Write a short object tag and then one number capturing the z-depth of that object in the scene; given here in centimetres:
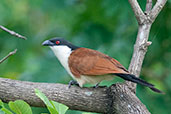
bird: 561
